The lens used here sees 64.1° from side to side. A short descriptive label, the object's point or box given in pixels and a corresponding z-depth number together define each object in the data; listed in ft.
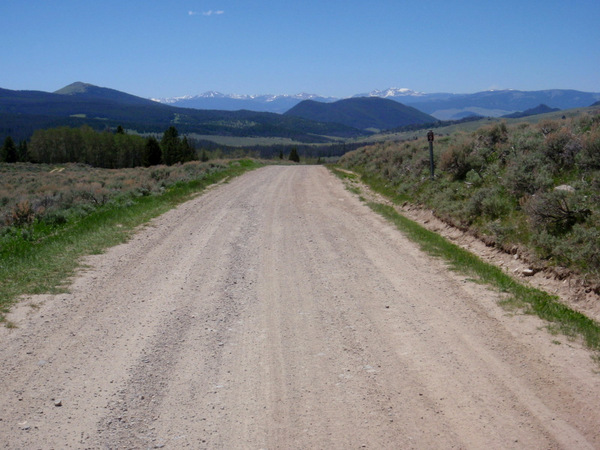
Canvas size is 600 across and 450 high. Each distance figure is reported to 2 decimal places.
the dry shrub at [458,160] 44.93
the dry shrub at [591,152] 29.96
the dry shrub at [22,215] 47.06
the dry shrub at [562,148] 32.71
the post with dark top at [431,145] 48.64
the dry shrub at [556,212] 25.89
